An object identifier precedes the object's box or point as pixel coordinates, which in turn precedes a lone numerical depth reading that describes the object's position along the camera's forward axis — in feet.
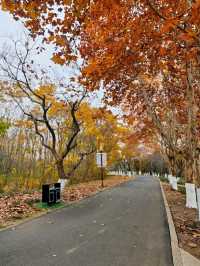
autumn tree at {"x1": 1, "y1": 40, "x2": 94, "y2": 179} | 32.98
